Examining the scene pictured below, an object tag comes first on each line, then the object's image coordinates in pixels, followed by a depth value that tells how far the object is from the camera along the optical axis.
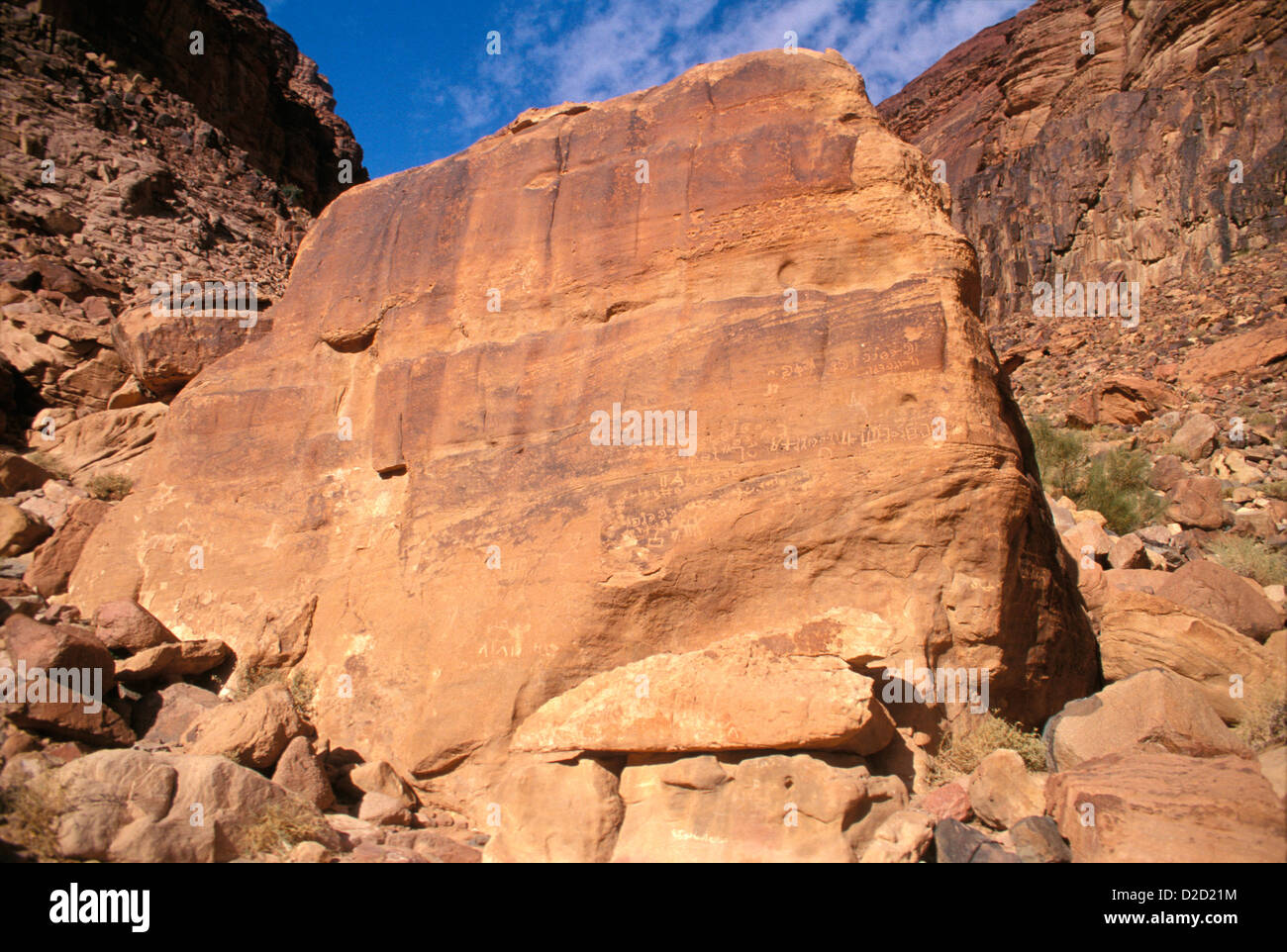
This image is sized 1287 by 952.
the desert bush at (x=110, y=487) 10.22
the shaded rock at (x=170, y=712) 6.81
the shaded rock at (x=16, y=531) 9.16
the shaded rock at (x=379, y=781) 6.57
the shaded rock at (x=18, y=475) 10.01
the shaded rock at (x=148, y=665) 7.18
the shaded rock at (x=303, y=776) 6.04
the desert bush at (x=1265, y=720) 6.04
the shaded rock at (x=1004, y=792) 5.35
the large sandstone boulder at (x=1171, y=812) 4.32
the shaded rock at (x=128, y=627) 7.39
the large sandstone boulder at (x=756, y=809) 5.16
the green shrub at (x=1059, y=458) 17.08
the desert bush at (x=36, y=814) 4.59
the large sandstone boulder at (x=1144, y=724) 5.65
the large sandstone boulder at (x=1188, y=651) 6.77
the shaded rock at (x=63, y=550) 8.72
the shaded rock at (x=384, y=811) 6.13
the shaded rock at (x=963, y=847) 4.78
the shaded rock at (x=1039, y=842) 4.76
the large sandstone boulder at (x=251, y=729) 6.08
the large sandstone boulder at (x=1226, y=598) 7.85
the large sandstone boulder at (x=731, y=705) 5.45
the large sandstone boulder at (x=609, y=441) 6.39
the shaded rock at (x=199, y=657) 7.51
